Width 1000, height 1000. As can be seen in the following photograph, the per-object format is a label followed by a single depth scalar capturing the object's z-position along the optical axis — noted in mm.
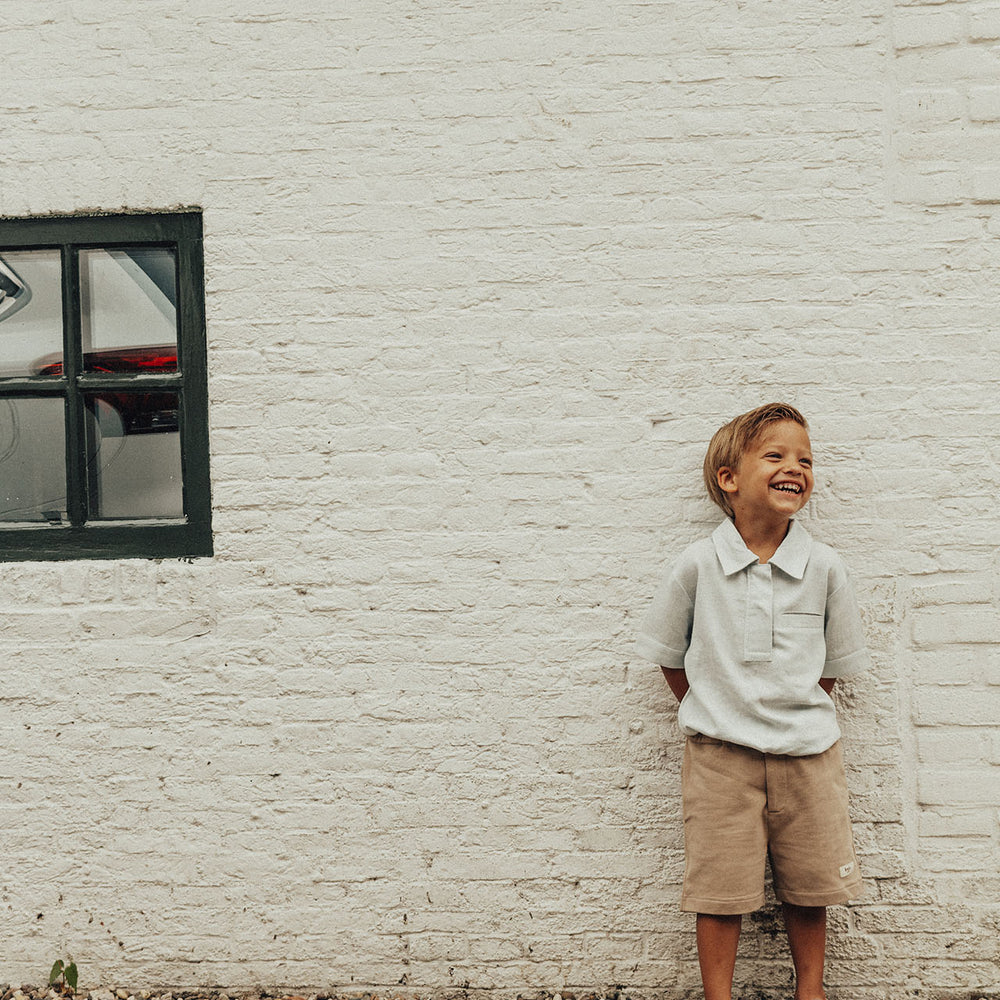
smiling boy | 2686
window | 3035
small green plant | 3057
